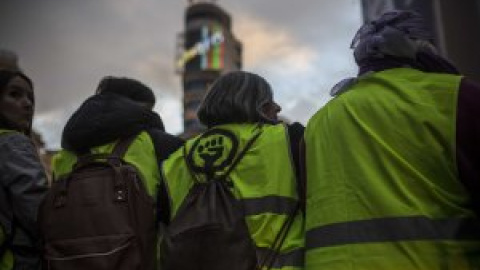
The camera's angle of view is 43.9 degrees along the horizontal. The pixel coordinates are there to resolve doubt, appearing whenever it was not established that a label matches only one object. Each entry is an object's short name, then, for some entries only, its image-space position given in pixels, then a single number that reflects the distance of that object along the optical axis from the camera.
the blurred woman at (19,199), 2.85
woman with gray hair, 2.37
